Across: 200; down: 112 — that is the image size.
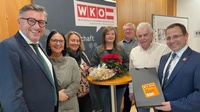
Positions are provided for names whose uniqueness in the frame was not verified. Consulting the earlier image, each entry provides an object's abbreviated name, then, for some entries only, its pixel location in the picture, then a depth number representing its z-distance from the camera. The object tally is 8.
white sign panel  2.73
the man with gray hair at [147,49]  1.83
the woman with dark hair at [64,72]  1.74
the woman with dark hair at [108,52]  2.39
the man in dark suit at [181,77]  1.21
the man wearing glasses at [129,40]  2.97
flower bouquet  1.71
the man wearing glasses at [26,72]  0.99
